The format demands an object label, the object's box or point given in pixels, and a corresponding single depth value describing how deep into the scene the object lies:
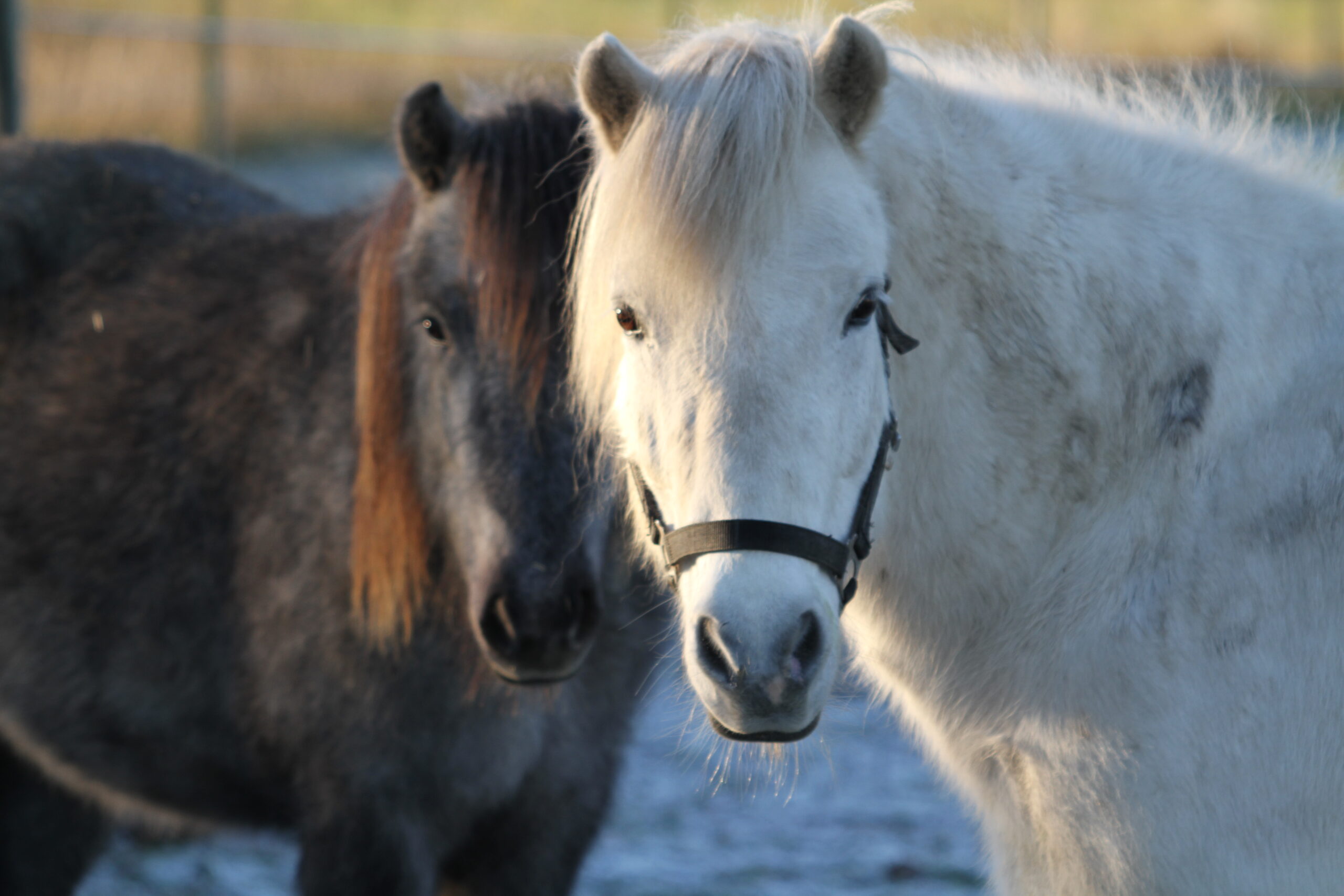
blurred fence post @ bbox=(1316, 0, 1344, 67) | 28.28
